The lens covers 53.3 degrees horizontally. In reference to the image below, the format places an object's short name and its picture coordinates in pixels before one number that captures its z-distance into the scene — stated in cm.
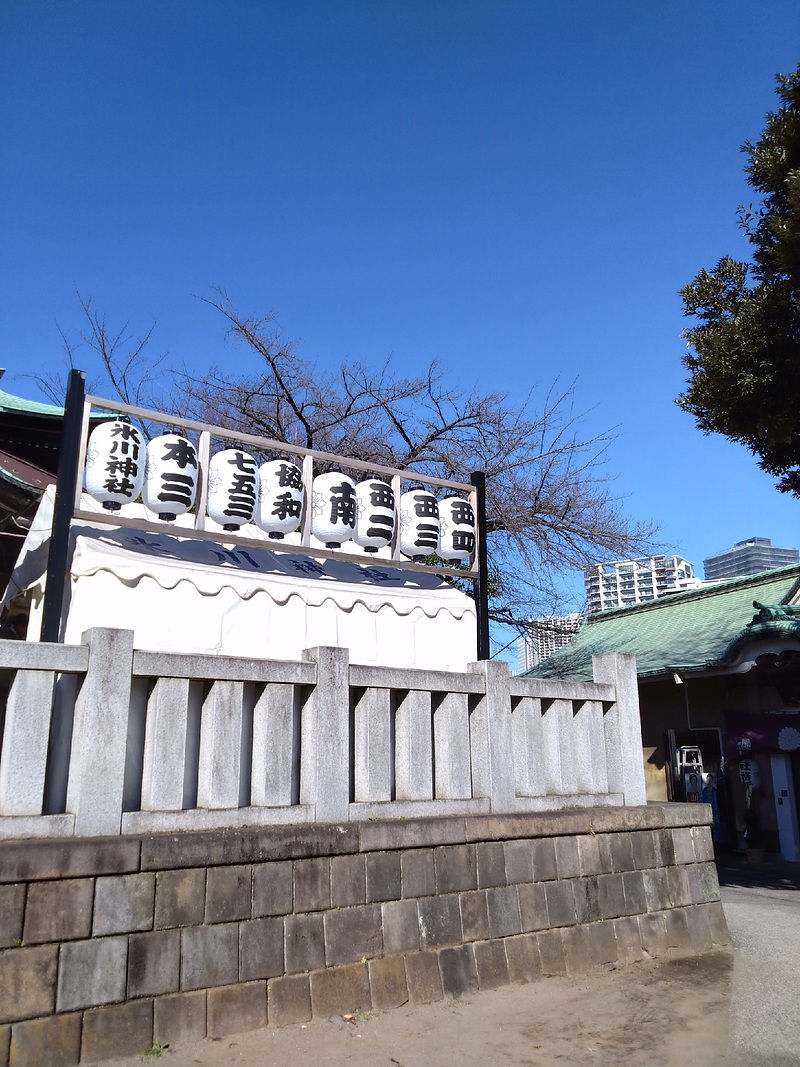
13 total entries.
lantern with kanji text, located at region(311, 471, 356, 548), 952
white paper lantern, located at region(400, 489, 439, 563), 1019
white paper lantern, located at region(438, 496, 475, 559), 1038
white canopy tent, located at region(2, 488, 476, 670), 780
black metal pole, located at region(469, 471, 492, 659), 1002
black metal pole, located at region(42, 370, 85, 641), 725
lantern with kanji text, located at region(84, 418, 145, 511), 794
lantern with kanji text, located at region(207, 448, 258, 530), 877
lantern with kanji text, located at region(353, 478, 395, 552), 984
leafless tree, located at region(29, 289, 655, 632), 1599
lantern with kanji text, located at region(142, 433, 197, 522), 838
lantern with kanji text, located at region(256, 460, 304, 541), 912
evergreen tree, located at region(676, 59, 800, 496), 948
